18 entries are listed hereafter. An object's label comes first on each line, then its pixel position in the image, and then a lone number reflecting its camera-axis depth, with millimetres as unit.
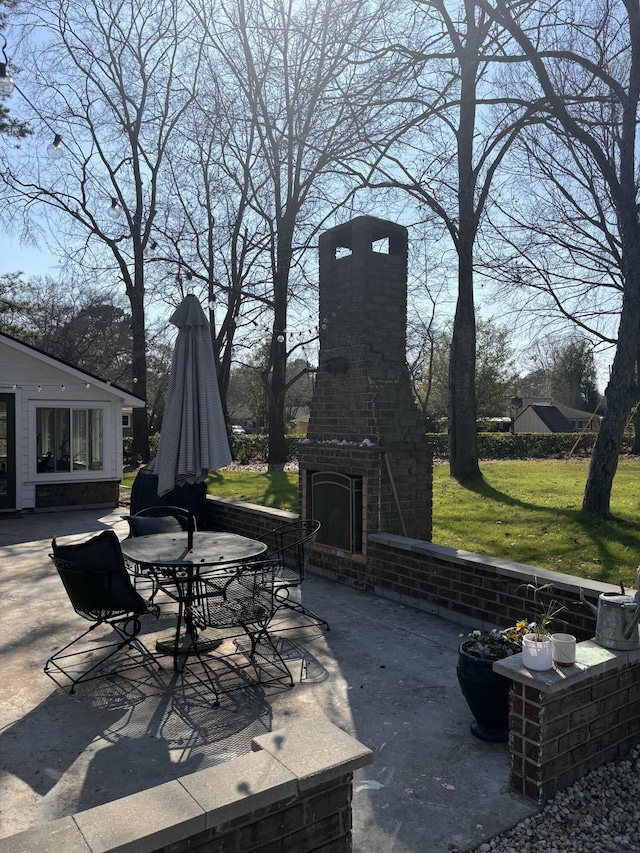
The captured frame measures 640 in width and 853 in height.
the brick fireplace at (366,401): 6305
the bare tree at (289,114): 9375
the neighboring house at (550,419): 47375
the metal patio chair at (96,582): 4023
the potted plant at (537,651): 2855
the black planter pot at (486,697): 3266
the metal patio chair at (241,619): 4105
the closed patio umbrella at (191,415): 6578
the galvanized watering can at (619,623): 3100
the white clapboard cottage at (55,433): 11320
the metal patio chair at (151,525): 5691
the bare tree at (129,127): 18453
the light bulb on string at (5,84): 5090
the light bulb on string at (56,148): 6464
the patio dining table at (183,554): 4199
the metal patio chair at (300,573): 4925
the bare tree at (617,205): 8117
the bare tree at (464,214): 13005
